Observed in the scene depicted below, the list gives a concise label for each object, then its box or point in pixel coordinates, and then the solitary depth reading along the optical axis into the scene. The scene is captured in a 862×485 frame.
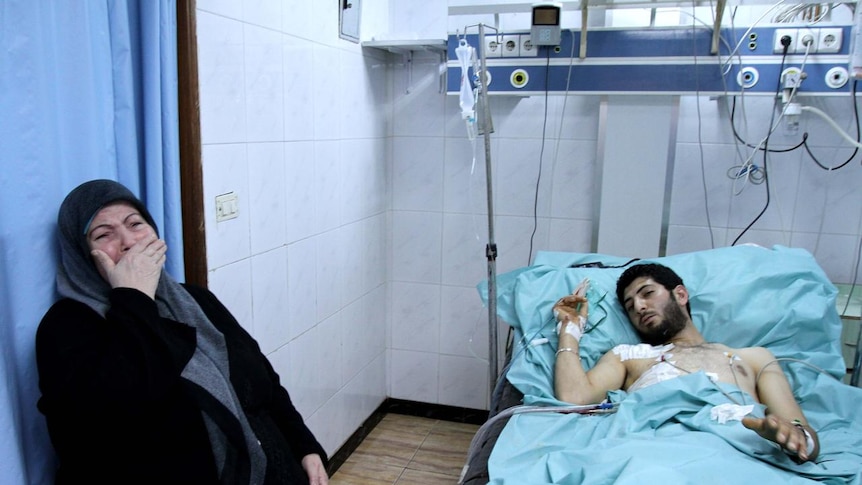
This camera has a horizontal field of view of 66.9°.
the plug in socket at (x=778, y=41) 2.43
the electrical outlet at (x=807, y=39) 2.41
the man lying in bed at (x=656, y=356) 1.96
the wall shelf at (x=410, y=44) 2.82
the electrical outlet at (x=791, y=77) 2.44
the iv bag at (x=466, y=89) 2.12
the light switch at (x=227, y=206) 1.94
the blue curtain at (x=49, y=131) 1.22
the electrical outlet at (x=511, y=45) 2.70
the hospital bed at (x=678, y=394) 1.51
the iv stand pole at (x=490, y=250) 1.97
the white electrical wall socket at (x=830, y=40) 2.40
